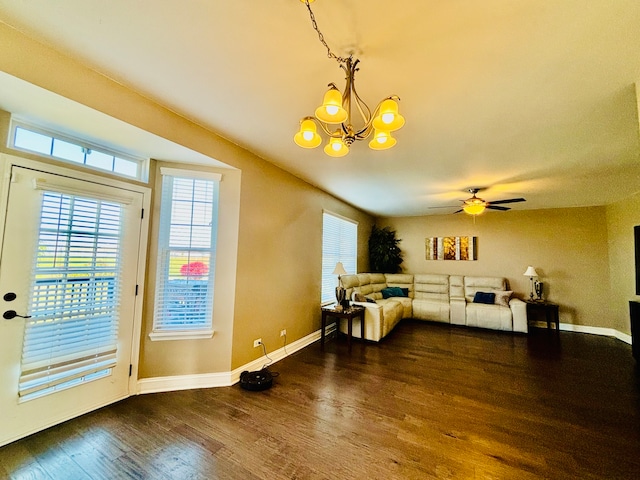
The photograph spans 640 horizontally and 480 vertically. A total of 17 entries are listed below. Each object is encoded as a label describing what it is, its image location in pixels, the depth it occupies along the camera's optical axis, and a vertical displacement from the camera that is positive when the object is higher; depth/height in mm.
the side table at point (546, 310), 5145 -949
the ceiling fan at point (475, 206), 4105 +928
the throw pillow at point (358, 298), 4805 -698
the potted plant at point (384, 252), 6949 +249
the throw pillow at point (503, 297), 5566 -725
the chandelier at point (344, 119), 1483 +877
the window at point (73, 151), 2031 +923
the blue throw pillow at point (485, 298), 5694 -762
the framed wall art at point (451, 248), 6445 +383
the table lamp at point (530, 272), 5426 -158
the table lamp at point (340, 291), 4234 -515
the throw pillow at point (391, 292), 6344 -762
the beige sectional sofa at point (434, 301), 4754 -866
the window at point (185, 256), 2748 +11
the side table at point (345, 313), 4039 -857
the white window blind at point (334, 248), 4930 +262
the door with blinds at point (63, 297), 1944 -370
